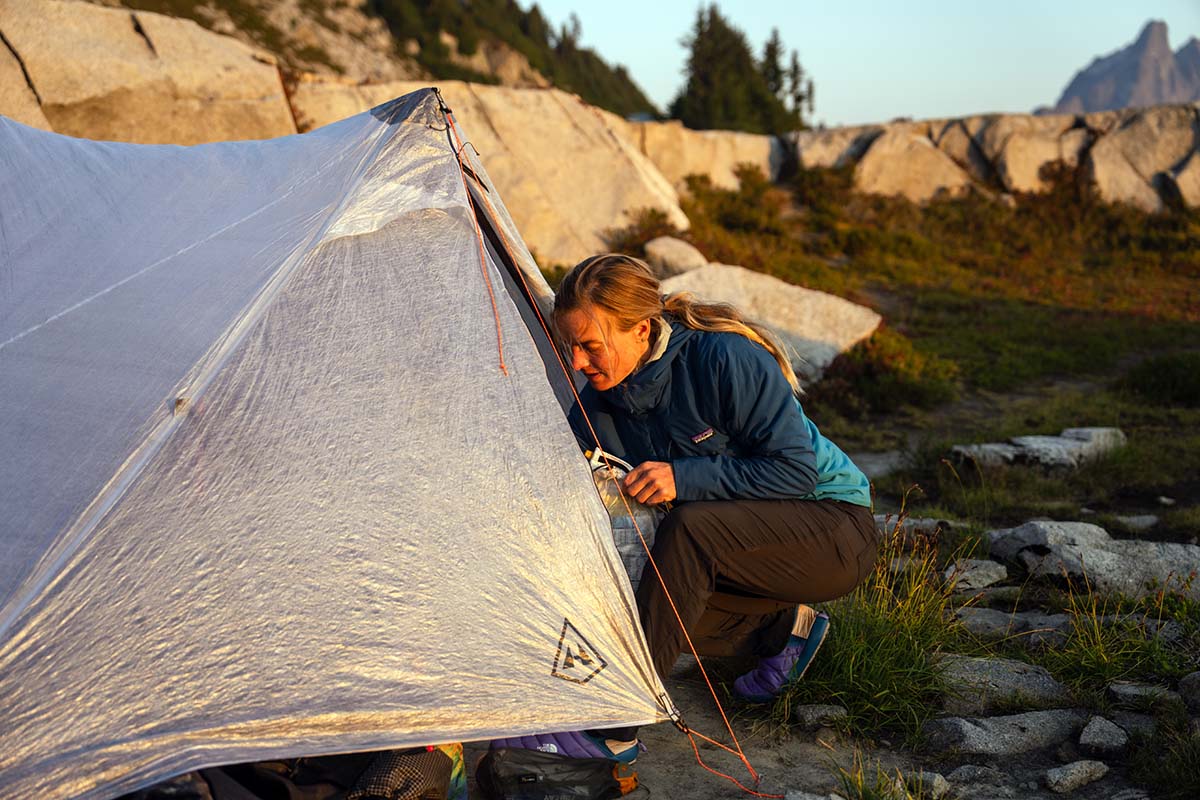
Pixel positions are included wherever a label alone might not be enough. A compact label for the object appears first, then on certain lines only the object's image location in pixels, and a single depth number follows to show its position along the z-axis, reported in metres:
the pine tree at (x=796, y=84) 39.38
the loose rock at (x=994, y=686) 3.76
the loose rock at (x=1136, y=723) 3.41
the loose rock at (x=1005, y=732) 3.46
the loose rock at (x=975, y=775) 3.28
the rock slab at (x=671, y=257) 13.16
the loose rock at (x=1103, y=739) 3.39
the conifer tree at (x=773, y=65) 35.44
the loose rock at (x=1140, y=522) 6.10
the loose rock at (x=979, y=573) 5.00
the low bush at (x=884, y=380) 10.09
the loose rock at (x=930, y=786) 3.11
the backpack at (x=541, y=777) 3.07
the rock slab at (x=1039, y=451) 7.54
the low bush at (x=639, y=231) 14.45
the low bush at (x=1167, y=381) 10.01
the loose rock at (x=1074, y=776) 3.20
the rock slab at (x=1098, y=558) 4.77
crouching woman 3.27
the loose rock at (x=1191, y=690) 3.56
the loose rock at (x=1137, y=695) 3.60
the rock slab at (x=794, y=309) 11.06
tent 2.69
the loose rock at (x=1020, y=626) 4.29
